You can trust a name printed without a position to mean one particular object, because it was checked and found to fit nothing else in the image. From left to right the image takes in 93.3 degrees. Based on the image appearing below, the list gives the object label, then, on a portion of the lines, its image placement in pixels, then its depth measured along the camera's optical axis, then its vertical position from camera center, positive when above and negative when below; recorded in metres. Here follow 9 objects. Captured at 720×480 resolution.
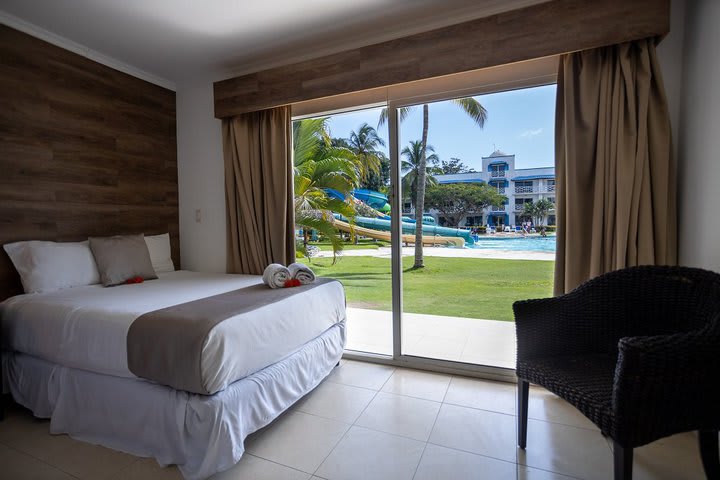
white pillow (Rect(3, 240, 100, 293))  2.25 -0.29
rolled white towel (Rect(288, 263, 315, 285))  2.37 -0.37
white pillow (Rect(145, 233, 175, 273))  3.09 -0.28
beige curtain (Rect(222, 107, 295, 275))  2.87 +0.27
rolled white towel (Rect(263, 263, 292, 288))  2.27 -0.37
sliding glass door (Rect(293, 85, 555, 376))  2.52 +0.09
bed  1.48 -0.78
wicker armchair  1.13 -0.54
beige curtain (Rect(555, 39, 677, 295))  1.86 +0.30
